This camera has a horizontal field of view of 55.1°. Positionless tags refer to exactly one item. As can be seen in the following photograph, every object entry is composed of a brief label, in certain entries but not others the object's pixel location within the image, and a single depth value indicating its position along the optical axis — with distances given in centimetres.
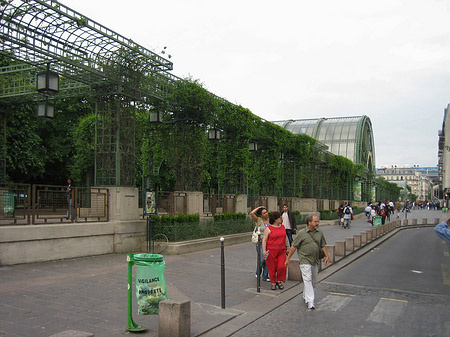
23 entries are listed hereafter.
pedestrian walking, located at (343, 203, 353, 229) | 3034
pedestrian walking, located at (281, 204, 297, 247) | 1458
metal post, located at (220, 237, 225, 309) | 735
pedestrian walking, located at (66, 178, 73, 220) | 1277
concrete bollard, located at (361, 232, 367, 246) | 1867
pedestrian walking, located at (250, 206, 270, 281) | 977
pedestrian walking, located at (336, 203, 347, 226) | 3401
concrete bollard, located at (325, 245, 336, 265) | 1262
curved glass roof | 8250
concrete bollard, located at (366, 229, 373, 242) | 2036
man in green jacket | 772
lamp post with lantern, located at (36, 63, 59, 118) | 1155
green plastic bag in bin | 575
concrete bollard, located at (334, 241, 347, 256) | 1455
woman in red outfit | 898
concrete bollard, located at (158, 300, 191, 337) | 561
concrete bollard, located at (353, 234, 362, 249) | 1748
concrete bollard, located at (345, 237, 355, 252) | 1620
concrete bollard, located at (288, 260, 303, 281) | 1018
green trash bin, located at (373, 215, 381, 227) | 2814
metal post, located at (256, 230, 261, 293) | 888
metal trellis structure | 1257
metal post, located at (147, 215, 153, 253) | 1369
